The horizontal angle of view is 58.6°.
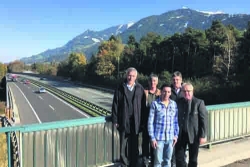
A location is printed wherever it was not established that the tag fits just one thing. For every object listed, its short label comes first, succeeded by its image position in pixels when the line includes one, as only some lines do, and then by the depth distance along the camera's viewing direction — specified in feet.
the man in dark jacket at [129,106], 11.25
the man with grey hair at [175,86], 12.00
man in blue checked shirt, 10.92
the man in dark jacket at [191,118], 11.32
